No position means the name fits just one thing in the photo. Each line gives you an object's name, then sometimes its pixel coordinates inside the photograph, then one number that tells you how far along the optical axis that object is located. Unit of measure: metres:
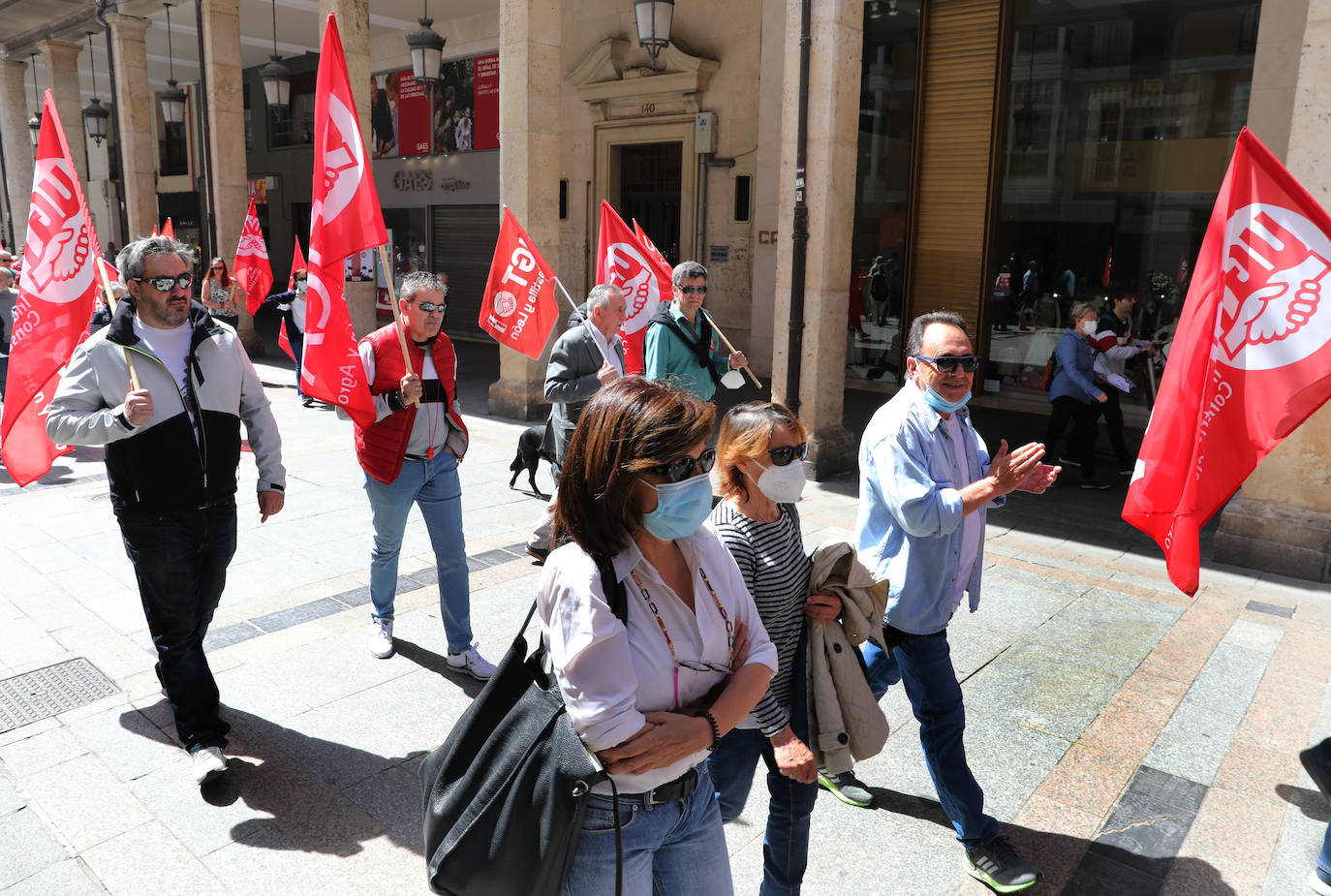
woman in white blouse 1.88
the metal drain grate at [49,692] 4.27
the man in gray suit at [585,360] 5.77
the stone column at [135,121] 18.38
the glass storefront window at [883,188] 13.09
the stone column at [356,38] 12.68
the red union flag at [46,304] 4.38
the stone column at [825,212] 8.80
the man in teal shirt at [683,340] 6.52
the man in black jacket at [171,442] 3.65
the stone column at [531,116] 11.06
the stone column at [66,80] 21.47
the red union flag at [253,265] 13.00
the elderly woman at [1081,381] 9.14
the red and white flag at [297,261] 11.81
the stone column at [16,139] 22.33
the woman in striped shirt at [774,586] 2.66
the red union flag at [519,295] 7.21
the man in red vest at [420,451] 4.70
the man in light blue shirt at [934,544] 3.13
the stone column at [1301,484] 6.22
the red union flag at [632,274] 7.91
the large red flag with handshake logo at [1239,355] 3.17
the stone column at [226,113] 15.81
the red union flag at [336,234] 4.57
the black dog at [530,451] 7.87
